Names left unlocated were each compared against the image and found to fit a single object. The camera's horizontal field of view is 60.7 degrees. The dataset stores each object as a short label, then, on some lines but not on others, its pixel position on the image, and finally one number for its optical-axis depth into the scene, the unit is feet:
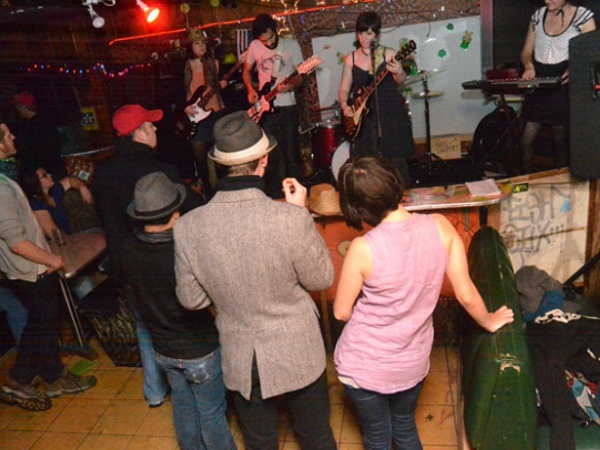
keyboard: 14.33
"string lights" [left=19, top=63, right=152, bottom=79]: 22.25
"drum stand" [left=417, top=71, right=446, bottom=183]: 19.21
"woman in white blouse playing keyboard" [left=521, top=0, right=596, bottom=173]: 14.02
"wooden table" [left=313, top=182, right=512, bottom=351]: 10.28
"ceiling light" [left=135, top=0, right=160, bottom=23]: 18.17
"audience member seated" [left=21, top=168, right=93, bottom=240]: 11.78
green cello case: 6.63
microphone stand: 13.91
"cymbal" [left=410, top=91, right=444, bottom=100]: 21.17
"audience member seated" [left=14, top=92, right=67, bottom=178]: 16.88
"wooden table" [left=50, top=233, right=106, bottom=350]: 11.42
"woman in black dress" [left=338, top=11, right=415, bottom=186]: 14.52
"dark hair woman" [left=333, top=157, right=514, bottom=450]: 6.16
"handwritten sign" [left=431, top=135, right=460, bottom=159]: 21.74
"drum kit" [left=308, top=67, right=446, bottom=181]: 17.16
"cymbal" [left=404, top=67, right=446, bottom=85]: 21.06
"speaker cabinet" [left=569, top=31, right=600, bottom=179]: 9.69
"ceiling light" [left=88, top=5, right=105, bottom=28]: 15.72
